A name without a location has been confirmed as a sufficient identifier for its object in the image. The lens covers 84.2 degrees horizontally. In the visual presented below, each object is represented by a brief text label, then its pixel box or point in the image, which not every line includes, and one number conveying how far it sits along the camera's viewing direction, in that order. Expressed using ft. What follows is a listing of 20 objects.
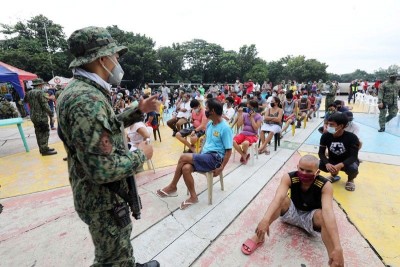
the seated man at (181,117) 22.11
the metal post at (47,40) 91.04
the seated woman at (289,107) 21.90
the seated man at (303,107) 25.32
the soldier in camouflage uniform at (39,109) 16.60
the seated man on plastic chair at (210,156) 9.62
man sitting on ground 6.65
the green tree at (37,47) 74.90
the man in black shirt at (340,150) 10.37
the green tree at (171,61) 105.87
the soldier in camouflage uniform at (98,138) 3.67
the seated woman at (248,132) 14.76
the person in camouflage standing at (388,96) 20.84
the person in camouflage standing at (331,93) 27.20
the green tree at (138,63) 87.51
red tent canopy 29.81
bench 16.92
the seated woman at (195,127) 15.70
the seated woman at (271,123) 16.93
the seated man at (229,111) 20.76
